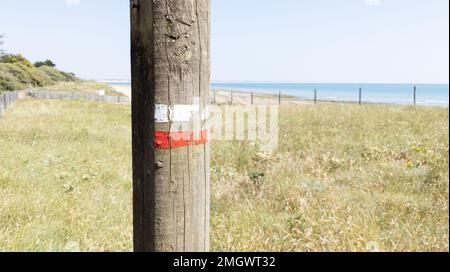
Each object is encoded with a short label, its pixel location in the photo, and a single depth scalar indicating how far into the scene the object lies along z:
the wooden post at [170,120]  1.16
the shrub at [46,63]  40.76
